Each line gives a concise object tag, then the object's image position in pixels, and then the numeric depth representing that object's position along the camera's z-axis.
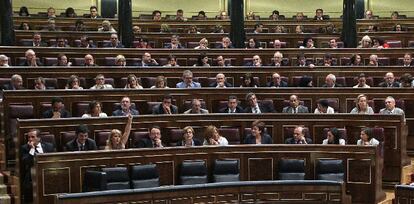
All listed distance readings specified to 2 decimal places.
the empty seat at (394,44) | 21.94
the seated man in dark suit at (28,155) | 12.60
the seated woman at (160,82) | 16.45
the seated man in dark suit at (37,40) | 19.49
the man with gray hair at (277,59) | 18.73
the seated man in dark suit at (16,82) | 15.44
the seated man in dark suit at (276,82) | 16.98
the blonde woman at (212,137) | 13.80
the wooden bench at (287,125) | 14.50
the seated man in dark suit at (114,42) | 19.96
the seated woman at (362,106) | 15.16
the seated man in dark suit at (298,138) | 14.04
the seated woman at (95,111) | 14.49
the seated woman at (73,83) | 15.94
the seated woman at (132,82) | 16.34
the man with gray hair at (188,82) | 16.65
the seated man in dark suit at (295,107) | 15.49
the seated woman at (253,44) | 21.12
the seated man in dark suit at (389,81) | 16.90
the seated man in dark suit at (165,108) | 15.17
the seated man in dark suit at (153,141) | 13.60
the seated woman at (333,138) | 14.22
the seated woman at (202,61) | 18.70
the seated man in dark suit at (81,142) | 13.09
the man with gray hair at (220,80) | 16.82
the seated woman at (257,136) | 14.06
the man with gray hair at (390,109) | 15.19
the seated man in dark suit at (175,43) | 20.50
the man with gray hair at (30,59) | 17.21
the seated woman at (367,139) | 13.86
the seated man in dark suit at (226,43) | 20.59
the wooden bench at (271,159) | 13.03
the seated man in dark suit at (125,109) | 14.75
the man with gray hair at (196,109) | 15.16
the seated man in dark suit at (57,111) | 14.32
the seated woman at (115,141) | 13.01
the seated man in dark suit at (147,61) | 18.47
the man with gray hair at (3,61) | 16.85
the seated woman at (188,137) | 13.63
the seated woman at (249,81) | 17.23
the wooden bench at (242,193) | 11.41
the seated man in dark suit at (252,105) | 15.60
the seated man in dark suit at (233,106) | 15.44
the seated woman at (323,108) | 15.45
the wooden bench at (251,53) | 19.54
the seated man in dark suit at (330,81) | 16.87
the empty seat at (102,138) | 13.95
